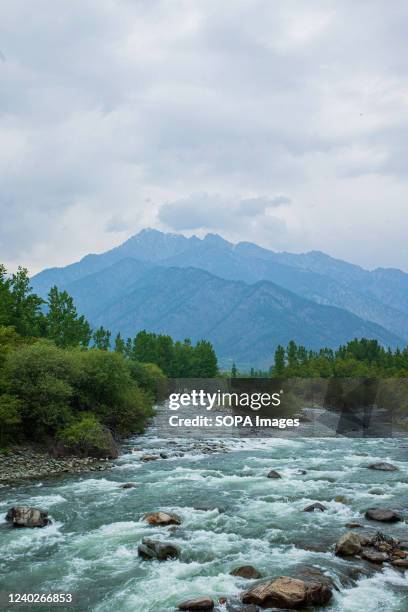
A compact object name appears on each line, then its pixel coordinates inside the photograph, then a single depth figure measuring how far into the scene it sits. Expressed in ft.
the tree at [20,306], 225.56
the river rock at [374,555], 65.67
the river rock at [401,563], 64.14
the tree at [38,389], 132.36
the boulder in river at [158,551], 68.08
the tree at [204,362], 499.10
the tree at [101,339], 389.03
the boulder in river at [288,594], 54.03
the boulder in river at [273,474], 113.70
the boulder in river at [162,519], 81.61
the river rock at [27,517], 80.07
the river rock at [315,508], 88.89
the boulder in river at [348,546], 67.87
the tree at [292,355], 440.78
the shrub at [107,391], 156.87
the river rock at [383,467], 120.88
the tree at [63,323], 272.72
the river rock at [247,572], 61.72
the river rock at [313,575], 58.70
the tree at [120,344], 436.35
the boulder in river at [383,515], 81.76
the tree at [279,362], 436.64
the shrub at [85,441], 131.64
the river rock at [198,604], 53.72
